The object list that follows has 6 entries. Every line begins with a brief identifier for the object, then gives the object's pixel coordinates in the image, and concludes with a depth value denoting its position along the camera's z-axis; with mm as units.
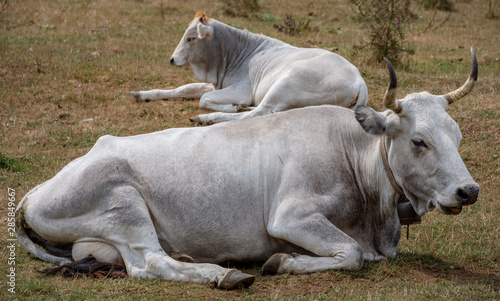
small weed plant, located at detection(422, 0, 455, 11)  19859
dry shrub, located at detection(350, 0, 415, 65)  12203
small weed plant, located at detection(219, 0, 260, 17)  17641
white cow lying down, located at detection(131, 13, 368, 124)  9078
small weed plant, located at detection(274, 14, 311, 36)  15281
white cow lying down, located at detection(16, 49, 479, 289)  5141
